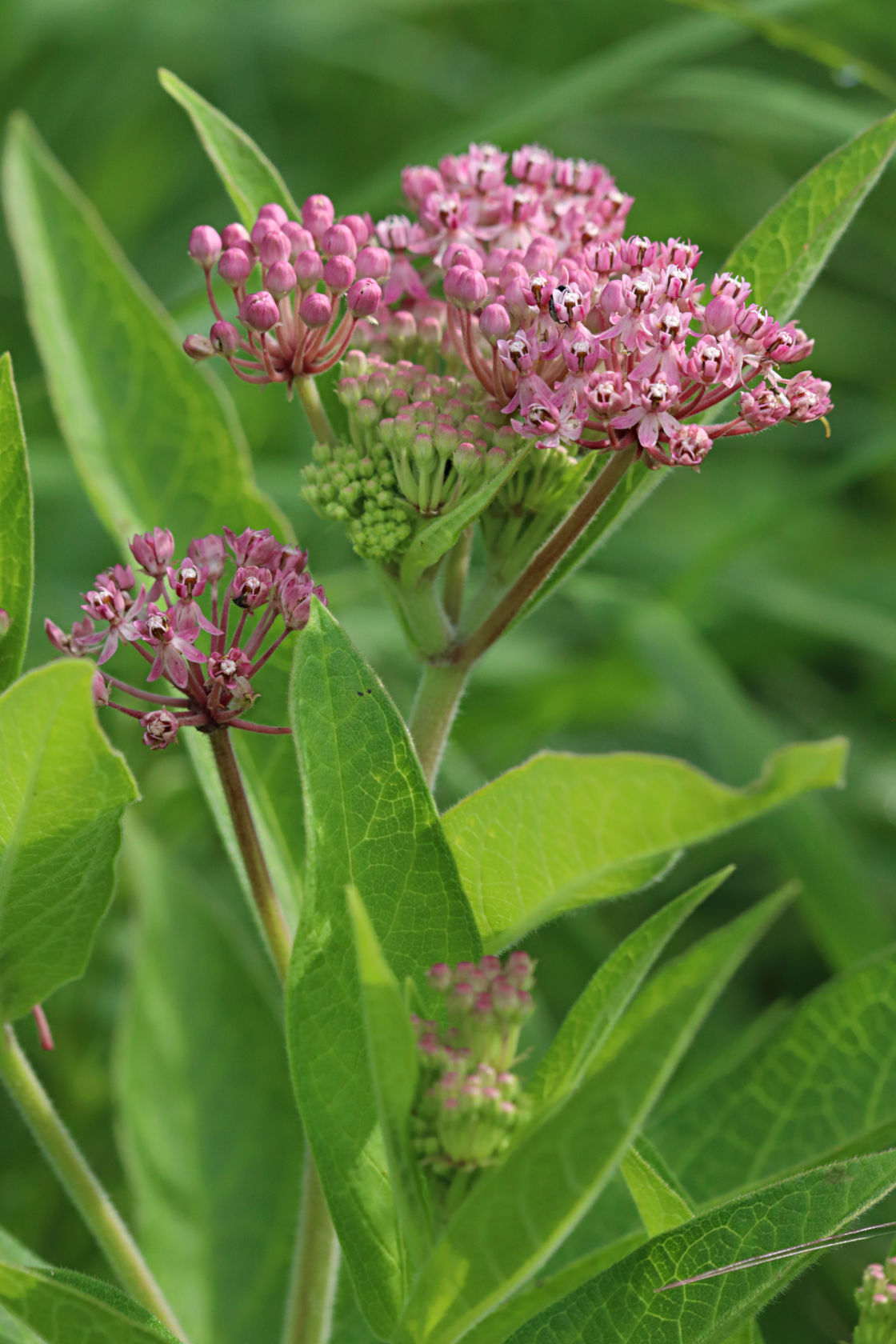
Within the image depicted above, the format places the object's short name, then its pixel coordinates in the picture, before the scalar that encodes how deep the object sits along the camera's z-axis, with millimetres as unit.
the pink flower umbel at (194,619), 697
